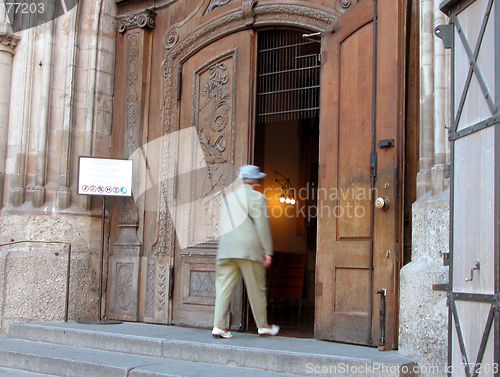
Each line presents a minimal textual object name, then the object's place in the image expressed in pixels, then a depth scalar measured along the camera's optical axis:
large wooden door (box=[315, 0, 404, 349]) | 5.40
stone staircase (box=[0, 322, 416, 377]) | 4.82
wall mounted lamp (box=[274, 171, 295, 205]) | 12.66
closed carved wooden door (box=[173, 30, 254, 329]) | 6.96
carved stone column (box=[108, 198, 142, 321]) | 7.55
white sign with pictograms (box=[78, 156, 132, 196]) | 7.27
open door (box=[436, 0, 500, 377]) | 3.61
